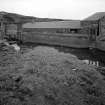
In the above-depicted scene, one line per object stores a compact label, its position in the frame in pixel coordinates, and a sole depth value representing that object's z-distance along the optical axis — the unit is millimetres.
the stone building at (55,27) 26397
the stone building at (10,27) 34031
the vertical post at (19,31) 33969
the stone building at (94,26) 20983
